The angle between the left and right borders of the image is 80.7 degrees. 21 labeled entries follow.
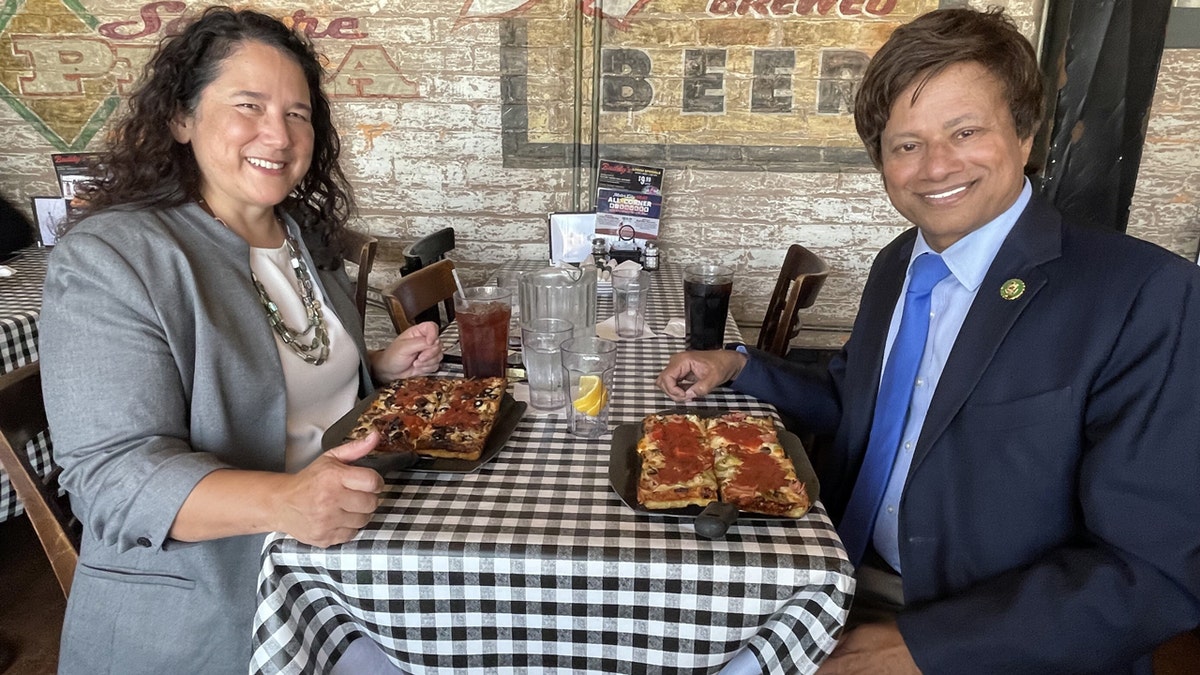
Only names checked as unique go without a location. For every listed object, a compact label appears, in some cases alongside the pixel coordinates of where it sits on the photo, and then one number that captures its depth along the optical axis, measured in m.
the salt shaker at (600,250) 2.67
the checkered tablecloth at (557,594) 0.88
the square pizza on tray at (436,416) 1.12
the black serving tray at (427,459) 1.03
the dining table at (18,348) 2.00
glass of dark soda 1.71
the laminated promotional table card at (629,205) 2.90
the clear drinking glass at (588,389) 1.24
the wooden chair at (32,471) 1.13
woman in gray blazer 0.97
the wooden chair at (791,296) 2.16
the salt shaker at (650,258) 2.76
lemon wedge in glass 1.24
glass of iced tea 1.45
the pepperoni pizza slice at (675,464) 0.98
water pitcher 1.80
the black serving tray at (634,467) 0.96
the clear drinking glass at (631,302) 1.93
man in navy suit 0.96
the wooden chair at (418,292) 1.91
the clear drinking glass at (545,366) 1.37
